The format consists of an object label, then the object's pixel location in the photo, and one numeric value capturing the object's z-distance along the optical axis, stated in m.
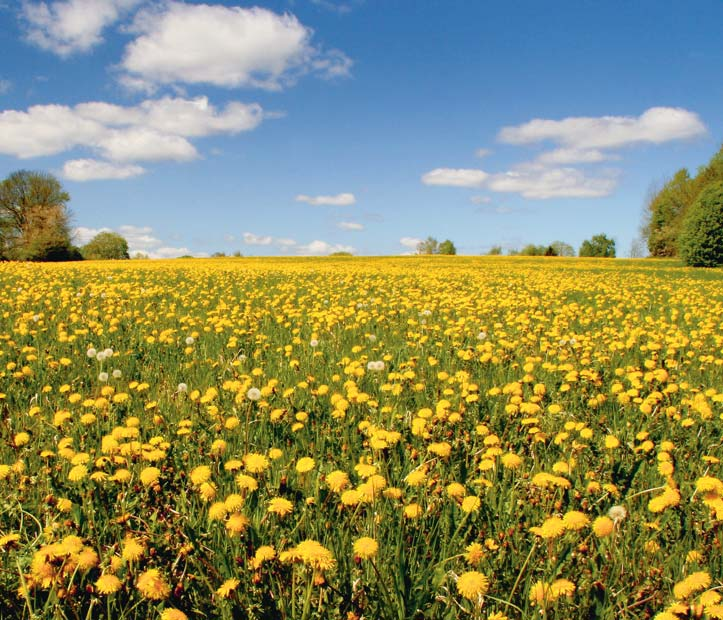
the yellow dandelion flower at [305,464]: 1.92
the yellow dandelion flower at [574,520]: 1.60
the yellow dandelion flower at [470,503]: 1.72
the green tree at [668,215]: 48.44
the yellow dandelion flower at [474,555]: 1.58
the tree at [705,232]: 25.28
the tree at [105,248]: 51.00
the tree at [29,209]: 42.47
